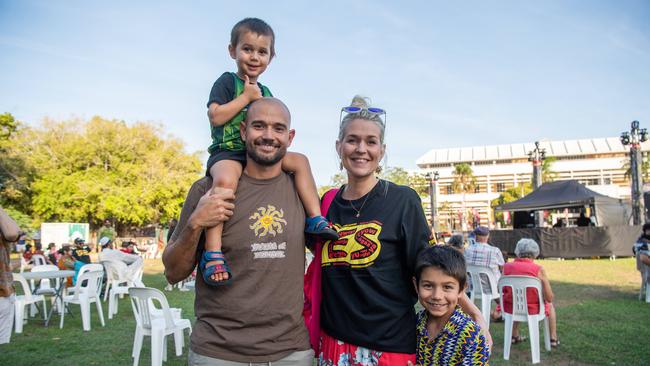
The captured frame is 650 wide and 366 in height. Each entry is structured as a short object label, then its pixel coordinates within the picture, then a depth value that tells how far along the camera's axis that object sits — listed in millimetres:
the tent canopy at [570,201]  21922
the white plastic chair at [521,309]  6266
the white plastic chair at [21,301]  8273
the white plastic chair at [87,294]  8484
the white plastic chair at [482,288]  7879
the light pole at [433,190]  38094
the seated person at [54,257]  16578
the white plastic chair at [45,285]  10023
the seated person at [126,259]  10773
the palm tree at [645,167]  57656
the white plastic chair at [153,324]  5875
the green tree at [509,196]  59938
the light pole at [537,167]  27928
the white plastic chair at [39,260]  14461
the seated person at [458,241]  8680
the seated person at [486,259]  8008
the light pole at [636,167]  22359
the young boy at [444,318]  2227
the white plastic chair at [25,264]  18541
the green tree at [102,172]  32438
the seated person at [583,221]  23283
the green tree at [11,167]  27812
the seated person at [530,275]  6408
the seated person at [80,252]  11852
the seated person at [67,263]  11531
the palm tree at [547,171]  63375
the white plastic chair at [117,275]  10398
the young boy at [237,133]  2115
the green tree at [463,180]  73188
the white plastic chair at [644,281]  9883
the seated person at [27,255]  18516
